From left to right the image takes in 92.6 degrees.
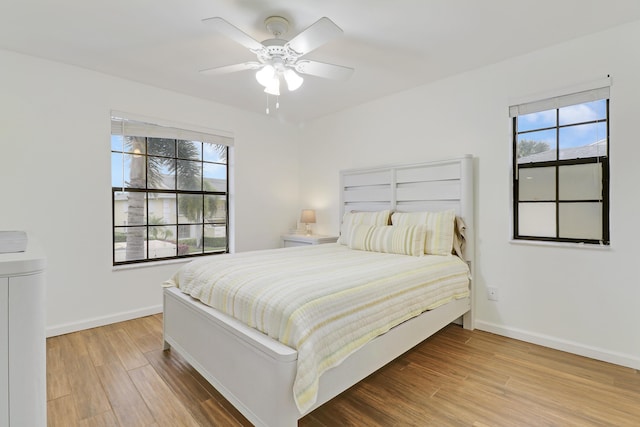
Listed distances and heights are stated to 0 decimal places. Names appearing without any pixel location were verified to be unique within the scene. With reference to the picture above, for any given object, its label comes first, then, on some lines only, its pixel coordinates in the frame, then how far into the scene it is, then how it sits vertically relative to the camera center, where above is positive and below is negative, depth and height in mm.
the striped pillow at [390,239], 2797 -259
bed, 1421 -685
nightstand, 4000 -365
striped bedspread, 1440 -484
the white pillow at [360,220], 3334 -86
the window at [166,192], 3301 +240
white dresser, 737 -314
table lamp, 4375 -69
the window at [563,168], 2389 +370
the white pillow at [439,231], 2816 -175
